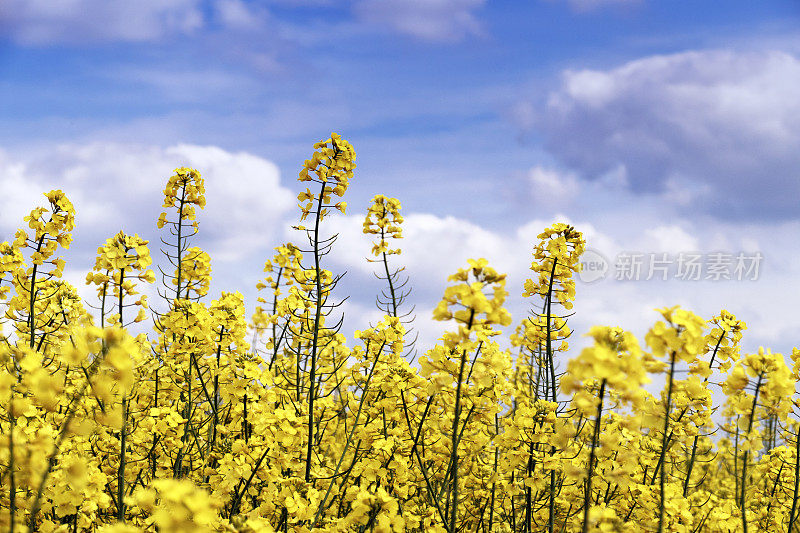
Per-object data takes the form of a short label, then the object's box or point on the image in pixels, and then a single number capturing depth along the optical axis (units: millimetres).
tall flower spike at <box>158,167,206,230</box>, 6672
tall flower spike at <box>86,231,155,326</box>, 5195
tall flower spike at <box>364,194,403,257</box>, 6934
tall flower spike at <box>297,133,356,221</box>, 5004
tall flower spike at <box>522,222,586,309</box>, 5648
